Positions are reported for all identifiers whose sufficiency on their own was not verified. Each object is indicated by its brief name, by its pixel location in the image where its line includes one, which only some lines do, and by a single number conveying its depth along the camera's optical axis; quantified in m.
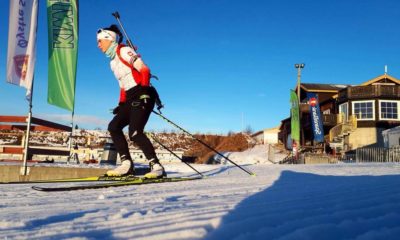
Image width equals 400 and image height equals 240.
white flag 8.12
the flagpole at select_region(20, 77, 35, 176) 7.54
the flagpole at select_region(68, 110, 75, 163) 10.61
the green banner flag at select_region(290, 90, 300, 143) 28.89
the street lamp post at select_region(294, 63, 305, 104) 33.75
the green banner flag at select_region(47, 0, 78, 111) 9.79
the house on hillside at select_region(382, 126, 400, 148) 25.61
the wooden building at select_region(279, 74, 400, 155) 32.81
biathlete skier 5.17
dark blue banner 30.20
